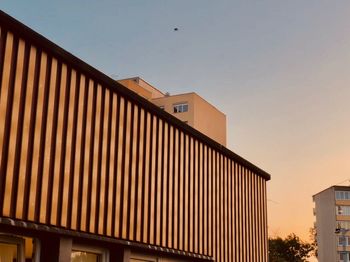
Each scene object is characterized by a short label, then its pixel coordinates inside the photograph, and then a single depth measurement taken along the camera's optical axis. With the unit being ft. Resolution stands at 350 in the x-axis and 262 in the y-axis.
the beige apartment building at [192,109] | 196.03
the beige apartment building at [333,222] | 281.54
